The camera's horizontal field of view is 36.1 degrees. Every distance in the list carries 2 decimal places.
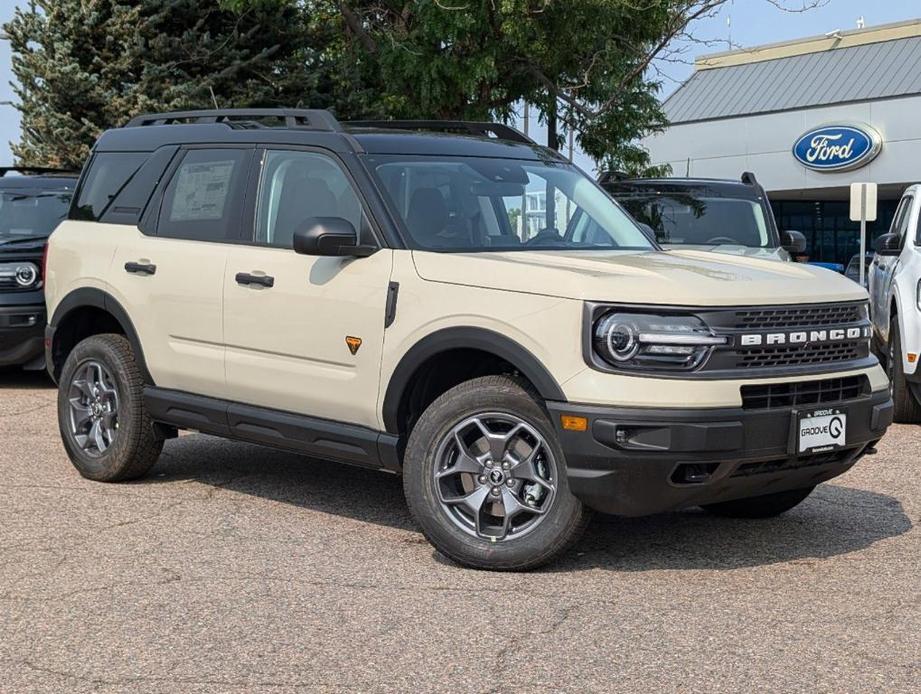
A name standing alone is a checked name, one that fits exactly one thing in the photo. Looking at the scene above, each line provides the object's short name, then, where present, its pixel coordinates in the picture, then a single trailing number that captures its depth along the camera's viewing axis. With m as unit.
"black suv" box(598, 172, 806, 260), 13.12
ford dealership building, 41.09
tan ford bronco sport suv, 5.42
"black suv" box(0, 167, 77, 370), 11.97
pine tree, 21.95
